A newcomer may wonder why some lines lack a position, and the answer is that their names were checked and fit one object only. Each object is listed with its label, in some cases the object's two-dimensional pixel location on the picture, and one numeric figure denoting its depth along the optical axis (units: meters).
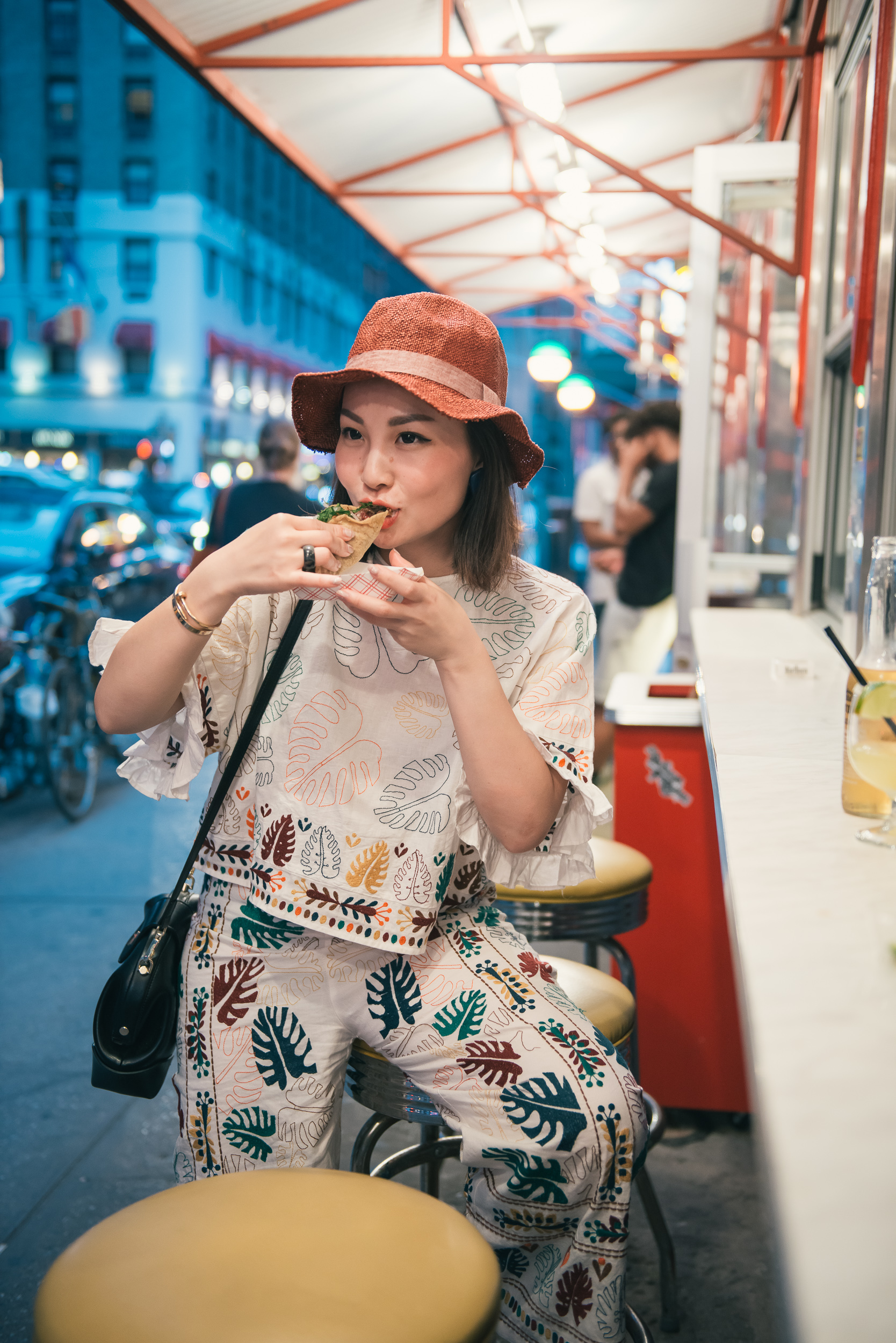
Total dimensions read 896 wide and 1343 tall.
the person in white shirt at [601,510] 6.59
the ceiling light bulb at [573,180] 6.49
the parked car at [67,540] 6.86
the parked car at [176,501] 13.22
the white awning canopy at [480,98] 4.21
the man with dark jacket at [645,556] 5.32
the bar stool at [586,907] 2.20
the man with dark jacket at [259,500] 4.93
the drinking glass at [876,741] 1.32
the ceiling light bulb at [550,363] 15.11
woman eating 1.40
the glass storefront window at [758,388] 4.80
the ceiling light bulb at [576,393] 15.86
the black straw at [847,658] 1.43
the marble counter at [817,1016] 0.59
